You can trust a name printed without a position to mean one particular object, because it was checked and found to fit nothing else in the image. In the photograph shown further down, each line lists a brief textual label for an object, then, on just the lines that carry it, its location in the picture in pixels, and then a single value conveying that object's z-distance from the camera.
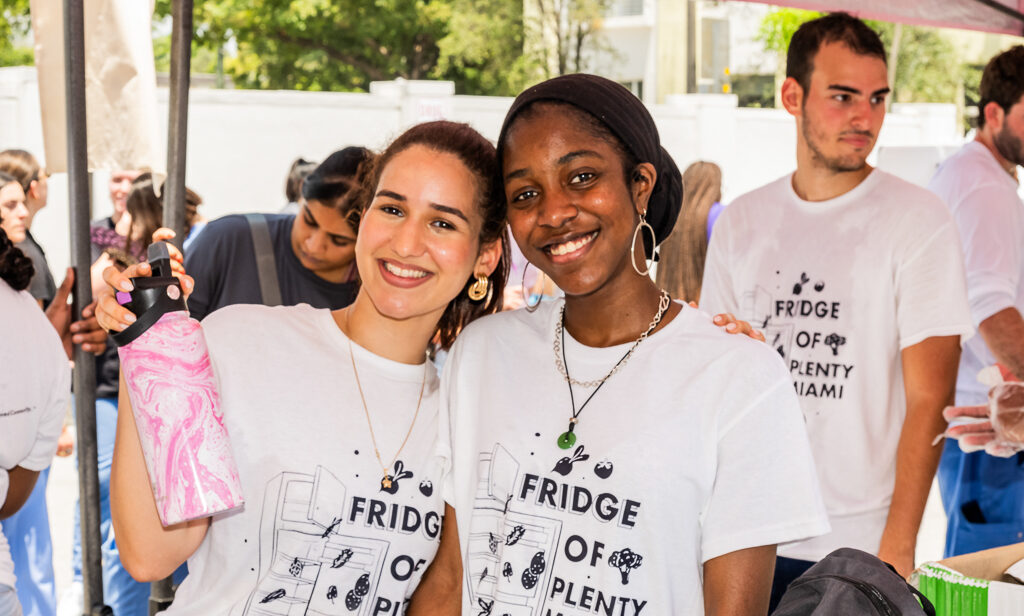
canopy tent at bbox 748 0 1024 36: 3.81
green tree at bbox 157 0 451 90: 24.06
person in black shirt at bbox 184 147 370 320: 3.55
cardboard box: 1.50
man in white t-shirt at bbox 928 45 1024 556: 3.32
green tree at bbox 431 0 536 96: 22.61
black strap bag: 1.38
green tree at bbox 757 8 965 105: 24.25
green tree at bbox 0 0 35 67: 18.28
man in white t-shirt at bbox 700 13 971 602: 2.57
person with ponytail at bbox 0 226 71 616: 2.29
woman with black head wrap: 1.66
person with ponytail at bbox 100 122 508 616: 1.79
